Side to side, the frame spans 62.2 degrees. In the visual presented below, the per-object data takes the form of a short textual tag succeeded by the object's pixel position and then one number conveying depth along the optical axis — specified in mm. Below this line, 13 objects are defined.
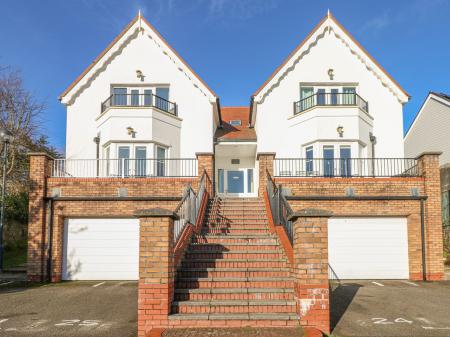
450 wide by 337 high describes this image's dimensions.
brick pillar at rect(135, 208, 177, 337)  5566
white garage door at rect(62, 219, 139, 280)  11816
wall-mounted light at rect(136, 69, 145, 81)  15734
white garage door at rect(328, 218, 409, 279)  11680
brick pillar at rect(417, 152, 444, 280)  11312
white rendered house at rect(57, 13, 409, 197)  14711
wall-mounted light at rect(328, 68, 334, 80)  15891
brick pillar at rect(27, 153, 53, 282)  11438
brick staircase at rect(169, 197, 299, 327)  5660
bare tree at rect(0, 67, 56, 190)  22812
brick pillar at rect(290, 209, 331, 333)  5570
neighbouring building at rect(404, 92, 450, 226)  19938
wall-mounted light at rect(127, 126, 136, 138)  14531
